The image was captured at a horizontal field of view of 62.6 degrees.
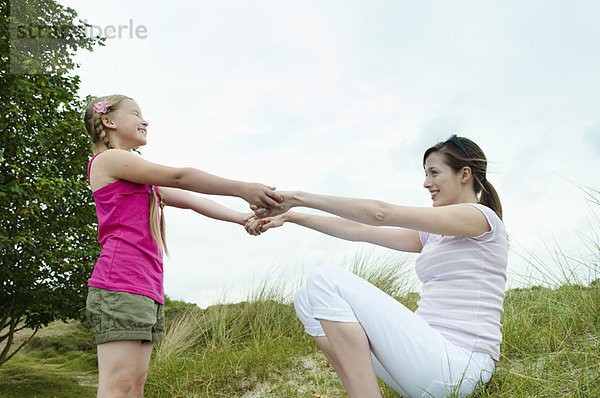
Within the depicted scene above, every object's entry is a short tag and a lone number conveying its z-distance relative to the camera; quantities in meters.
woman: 2.28
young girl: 2.42
